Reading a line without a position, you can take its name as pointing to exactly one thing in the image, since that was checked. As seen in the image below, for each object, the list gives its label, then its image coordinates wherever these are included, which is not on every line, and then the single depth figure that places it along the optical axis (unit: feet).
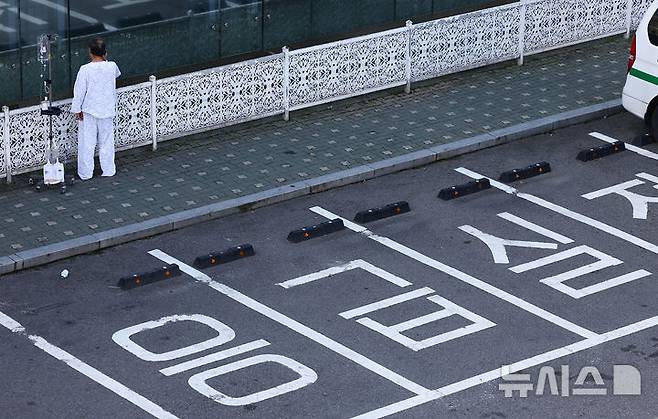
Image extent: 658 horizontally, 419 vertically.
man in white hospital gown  58.44
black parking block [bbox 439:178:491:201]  59.41
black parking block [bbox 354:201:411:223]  57.36
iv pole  58.13
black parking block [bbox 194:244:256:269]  53.62
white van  63.77
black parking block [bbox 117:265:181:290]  51.90
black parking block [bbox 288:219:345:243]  55.67
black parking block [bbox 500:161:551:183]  61.11
